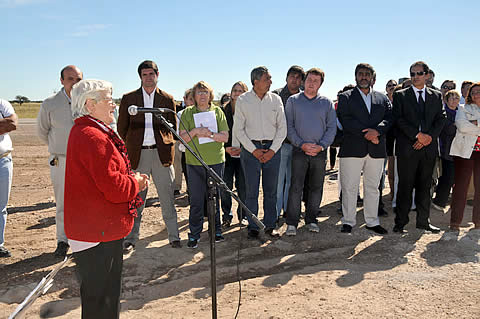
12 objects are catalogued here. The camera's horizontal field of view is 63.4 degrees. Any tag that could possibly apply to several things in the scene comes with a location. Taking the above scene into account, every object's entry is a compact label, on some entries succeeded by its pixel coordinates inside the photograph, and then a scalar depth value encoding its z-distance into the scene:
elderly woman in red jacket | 2.51
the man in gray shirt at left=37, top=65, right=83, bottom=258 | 4.88
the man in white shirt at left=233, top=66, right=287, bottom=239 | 5.45
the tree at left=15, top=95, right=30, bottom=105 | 73.69
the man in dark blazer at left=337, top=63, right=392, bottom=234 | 5.73
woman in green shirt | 5.20
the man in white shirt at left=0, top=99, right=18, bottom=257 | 4.95
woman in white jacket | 5.92
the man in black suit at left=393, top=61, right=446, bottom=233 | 5.69
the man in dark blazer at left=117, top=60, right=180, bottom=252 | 5.03
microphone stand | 2.87
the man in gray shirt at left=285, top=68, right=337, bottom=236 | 5.65
